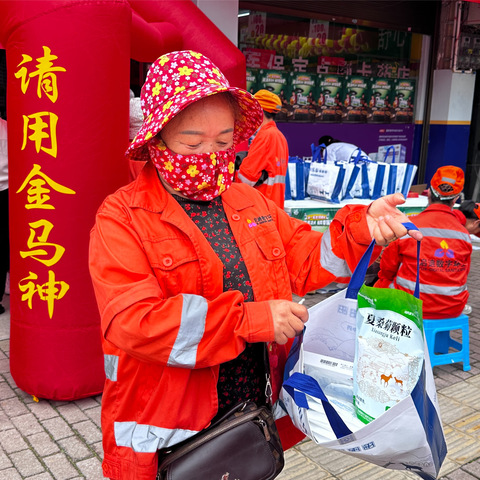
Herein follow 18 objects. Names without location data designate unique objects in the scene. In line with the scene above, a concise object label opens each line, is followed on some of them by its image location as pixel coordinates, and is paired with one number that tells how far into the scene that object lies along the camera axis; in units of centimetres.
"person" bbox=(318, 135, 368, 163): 701
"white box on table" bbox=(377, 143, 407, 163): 1000
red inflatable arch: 310
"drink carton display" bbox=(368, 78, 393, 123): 1012
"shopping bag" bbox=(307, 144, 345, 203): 636
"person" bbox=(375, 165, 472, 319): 397
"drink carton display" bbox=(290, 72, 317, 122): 918
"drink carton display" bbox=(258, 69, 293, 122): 884
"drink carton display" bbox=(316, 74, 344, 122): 948
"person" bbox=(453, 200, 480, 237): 416
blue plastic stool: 413
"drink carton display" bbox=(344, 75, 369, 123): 980
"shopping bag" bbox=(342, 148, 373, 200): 653
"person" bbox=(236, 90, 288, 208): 577
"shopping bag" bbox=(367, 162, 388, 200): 675
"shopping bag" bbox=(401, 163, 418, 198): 699
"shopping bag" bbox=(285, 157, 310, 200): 656
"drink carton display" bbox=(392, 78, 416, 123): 1042
